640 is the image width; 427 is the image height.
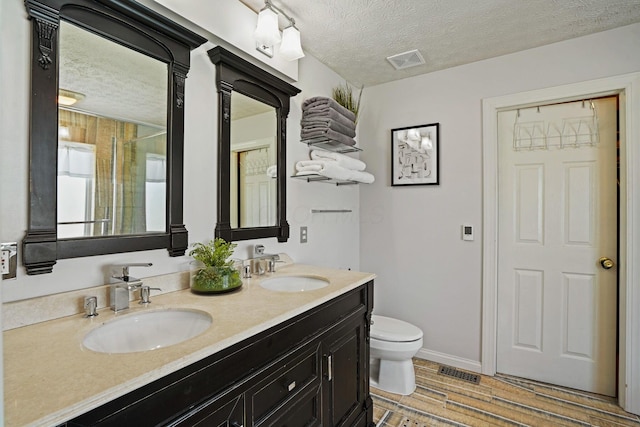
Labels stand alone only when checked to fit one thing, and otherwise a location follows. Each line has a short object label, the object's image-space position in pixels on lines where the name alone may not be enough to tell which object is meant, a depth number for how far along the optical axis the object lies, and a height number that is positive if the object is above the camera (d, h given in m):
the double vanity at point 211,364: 0.76 -0.41
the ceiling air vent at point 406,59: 2.33 +1.11
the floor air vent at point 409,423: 1.90 -1.18
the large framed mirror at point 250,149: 1.69 +0.36
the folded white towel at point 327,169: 2.09 +0.29
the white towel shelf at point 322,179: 2.18 +0.25
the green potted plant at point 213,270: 1.42 -0.25
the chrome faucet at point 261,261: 1.86 -0.26
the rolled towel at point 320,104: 2.19 +0.73
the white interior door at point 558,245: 2.19 -0.20
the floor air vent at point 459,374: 2.38 -1.15
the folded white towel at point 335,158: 2.29 +0.39
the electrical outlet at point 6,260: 1.02 -0.14
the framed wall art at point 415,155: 2.63 +0.48
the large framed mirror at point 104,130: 1.11 +0.32
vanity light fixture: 1.66 +0.92
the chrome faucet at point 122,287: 1.22 -0.27
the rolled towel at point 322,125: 2.18 +0.59
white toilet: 2.14 -0.90
